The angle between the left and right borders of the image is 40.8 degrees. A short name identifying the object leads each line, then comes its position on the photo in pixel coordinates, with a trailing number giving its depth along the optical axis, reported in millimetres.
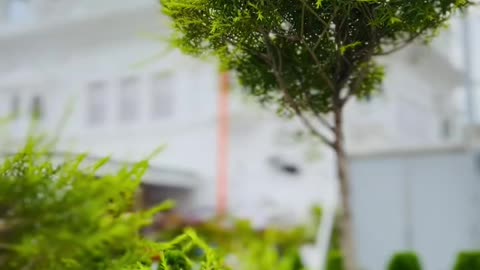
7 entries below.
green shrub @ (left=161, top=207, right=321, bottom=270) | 6899
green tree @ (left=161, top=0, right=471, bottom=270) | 2178
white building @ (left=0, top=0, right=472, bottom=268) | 9930
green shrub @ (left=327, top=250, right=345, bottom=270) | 4887
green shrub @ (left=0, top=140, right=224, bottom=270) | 1664
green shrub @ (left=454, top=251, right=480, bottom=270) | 3986
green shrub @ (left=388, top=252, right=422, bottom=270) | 3943
